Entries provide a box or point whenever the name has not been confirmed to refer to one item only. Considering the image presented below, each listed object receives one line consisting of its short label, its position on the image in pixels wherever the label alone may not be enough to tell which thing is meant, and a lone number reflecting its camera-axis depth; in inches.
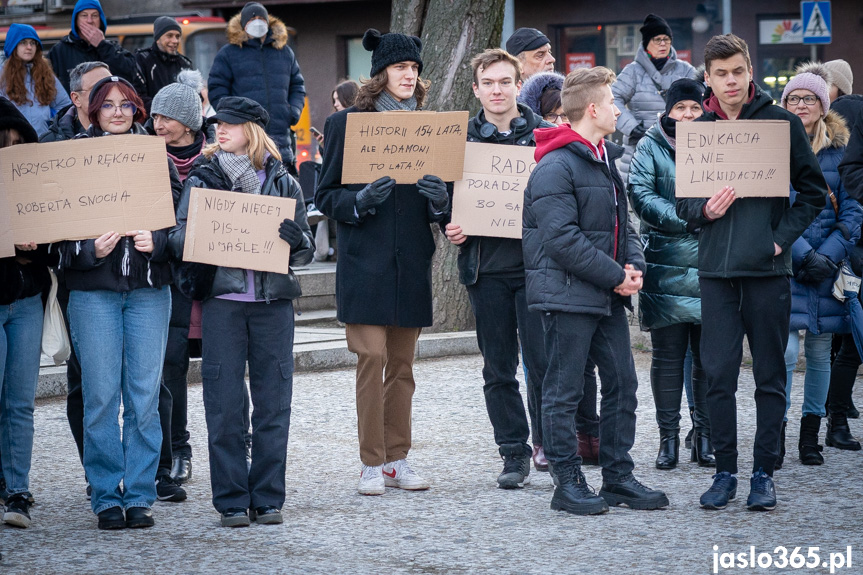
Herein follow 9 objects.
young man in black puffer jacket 402.7
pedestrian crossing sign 1395.6
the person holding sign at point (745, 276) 405.5
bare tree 759.6
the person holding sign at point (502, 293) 443.3
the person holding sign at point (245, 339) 403.5
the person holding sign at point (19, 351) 411.0
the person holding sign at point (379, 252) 439.3
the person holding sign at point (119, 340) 400.1
